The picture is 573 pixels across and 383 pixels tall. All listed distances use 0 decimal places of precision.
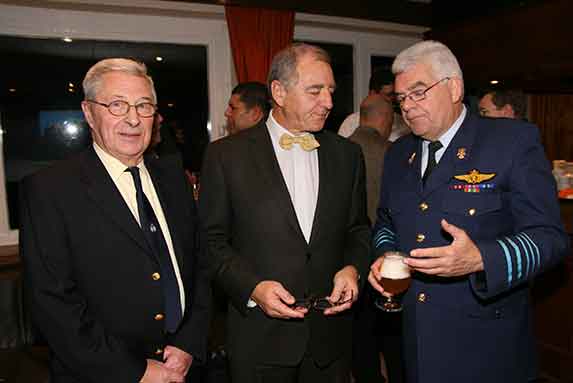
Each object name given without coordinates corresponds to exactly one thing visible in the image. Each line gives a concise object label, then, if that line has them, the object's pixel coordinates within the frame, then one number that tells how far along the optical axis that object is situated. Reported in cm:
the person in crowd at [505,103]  379
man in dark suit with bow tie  194
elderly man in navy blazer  156
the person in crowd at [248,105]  378
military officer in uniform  168
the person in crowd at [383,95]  410
